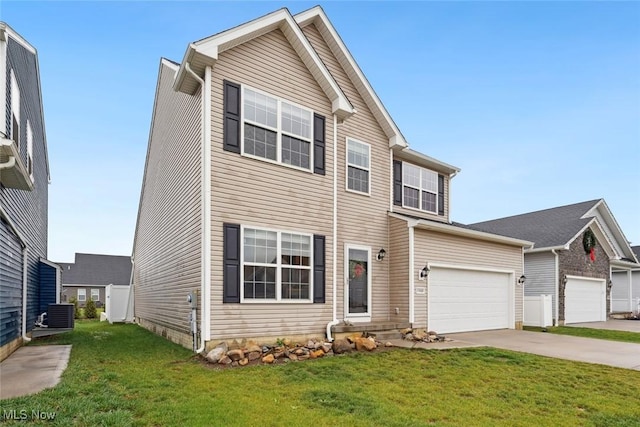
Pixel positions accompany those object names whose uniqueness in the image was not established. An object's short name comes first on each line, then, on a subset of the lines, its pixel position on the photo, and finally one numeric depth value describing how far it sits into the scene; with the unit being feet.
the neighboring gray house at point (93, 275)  130.82
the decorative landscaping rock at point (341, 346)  29.09
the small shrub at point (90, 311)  75.51
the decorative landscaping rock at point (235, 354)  25.12
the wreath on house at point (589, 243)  61.41
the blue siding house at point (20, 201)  24.89
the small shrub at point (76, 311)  76.77
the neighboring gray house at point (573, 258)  57.11
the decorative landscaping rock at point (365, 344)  29.84
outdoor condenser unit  40.91
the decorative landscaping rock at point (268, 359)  25.53
